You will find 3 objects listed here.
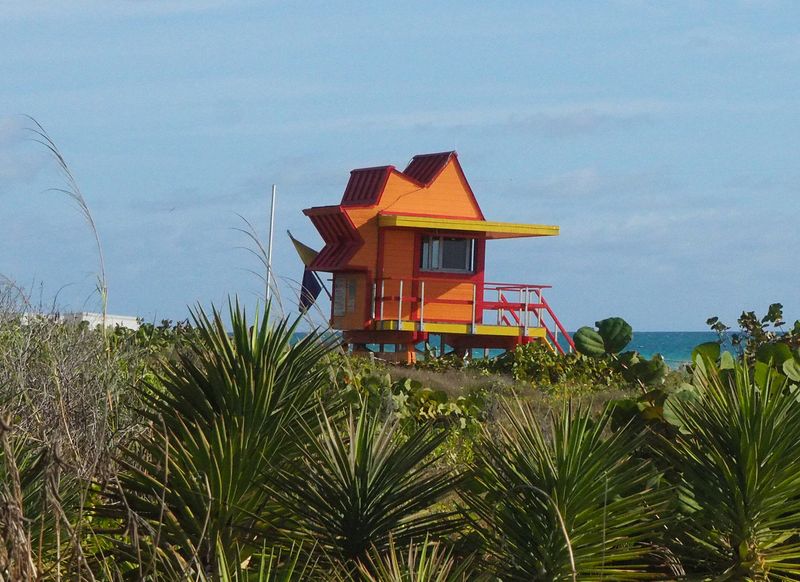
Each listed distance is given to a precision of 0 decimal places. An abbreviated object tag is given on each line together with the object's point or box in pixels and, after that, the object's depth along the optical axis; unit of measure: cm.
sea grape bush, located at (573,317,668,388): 4497
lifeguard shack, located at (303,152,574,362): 5875
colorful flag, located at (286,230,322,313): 5863
